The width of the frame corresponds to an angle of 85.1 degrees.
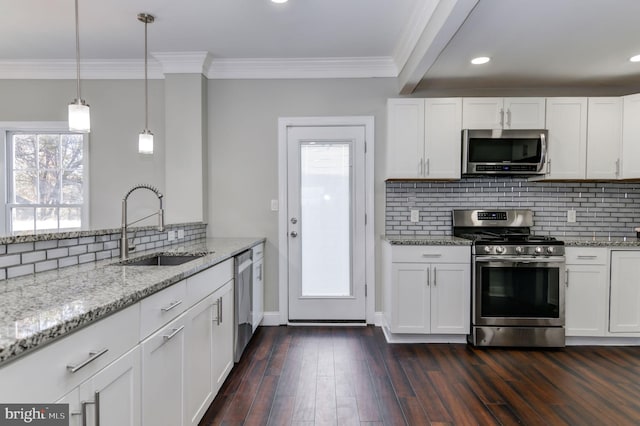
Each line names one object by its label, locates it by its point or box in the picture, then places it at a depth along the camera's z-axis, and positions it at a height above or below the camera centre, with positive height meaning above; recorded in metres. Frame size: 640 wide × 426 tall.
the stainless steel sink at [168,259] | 2.17 -0.35
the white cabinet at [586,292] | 2.95 -0.74
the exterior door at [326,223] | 3.46 -0.19
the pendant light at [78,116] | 1.90 +0.48
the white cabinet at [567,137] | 3.19 +0.62
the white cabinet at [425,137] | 3.19 +0.62
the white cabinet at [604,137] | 3.18 +0.62
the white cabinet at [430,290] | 2.97 -0.73
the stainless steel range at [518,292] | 2.89 -0.73
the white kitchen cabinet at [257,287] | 2.99 -0.75
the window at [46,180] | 3.47 +0.23
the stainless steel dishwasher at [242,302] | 2.45 -0.73
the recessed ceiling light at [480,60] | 2.88 +1.21
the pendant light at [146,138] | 2.54 +0.48
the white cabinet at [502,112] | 3.19 +0.85
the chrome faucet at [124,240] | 1.97 -0.21
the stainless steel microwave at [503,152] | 3.14 +0.48
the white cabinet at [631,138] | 3.12 +0.61
